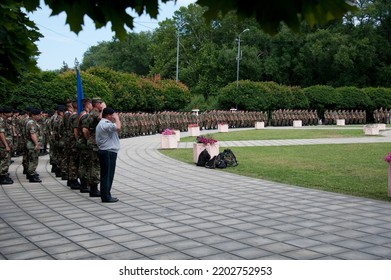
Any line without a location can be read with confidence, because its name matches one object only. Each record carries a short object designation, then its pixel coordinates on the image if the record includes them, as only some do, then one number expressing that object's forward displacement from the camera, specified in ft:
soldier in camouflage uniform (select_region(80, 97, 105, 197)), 30.91
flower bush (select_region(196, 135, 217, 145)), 50.34
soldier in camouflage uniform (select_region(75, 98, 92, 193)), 31.99
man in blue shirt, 28.78
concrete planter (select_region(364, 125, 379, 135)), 92.68
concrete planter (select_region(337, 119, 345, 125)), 148.39
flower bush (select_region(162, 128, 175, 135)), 68.49
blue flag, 33.46
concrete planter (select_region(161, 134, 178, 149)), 67.97
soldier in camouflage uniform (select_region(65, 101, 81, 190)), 35.40
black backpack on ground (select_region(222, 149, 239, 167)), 47.93
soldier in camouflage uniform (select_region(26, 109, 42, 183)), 38.70
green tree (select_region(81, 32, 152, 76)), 278.26
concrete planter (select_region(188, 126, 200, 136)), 97.50
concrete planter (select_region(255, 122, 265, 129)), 129.06
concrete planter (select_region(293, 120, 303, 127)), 140.05
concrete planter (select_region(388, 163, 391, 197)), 29.81
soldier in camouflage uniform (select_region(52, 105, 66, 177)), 40.27
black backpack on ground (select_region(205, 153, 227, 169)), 47.14
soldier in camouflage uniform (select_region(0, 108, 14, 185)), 37.32
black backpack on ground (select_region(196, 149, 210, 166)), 48.57
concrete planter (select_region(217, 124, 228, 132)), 112.68
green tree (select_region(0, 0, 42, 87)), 16.91
